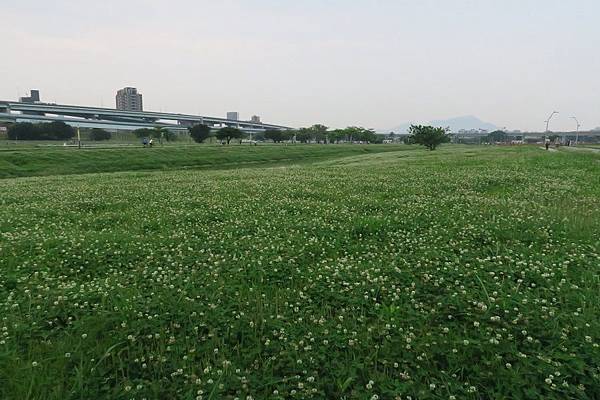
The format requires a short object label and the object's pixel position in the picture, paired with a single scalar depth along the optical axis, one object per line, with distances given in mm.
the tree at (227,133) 104750
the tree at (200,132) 113062
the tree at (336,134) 160250
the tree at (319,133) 168625
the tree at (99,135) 118056
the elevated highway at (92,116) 130625
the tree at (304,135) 164125
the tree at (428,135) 73500
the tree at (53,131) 105156
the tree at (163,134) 116388
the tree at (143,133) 122312
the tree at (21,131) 99438
